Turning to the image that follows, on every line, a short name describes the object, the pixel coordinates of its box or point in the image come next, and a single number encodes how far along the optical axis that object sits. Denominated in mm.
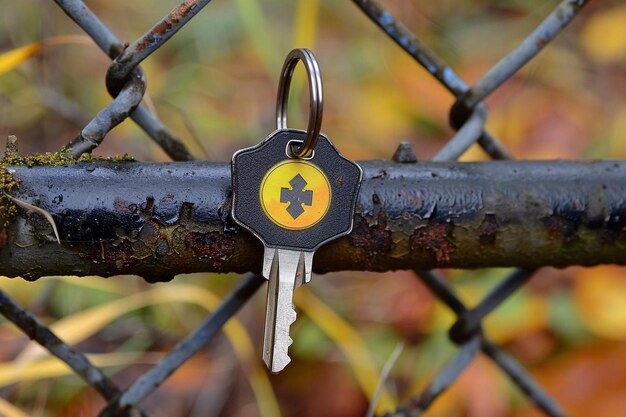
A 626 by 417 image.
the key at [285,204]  394
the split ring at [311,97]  380
